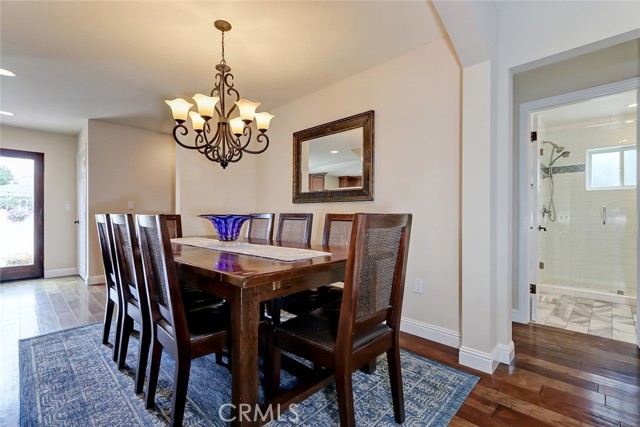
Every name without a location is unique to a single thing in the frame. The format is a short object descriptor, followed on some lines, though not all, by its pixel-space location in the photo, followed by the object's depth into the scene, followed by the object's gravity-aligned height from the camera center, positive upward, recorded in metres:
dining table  1.11 -0.31
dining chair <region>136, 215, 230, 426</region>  1.26 -0.55
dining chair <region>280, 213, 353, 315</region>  1.96 -0.57
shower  3.88 +0.51
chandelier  2.00 +0.71
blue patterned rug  1.41 -1.02
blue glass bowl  2.06 -0.09
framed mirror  2.75 +0.55
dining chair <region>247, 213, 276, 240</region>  2.69 -0.14
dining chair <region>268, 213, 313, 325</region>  2.42 -0.14
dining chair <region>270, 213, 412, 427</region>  1.14 -0.50
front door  4.24 -0.04
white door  4.26 -0.02
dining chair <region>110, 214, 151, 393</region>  1.52 -0.45
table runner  1.57 -0.24
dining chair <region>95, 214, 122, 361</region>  1.94 -0.48
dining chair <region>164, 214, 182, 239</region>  2.81 -0.13
